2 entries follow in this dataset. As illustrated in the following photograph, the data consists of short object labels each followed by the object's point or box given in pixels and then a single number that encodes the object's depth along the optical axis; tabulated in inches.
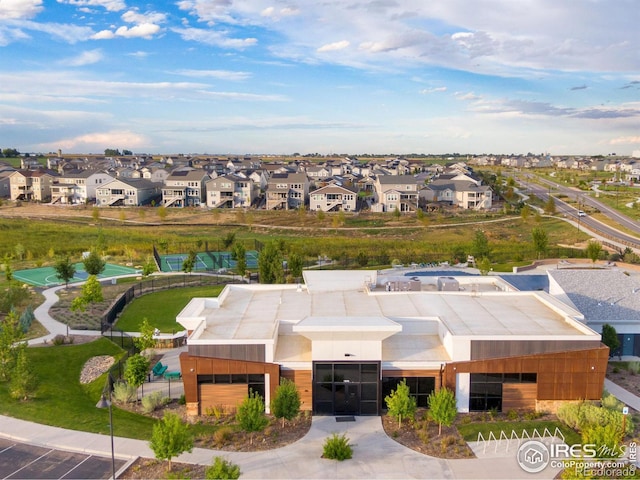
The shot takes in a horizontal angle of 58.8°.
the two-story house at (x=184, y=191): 3609.7
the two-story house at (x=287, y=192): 3496.6
